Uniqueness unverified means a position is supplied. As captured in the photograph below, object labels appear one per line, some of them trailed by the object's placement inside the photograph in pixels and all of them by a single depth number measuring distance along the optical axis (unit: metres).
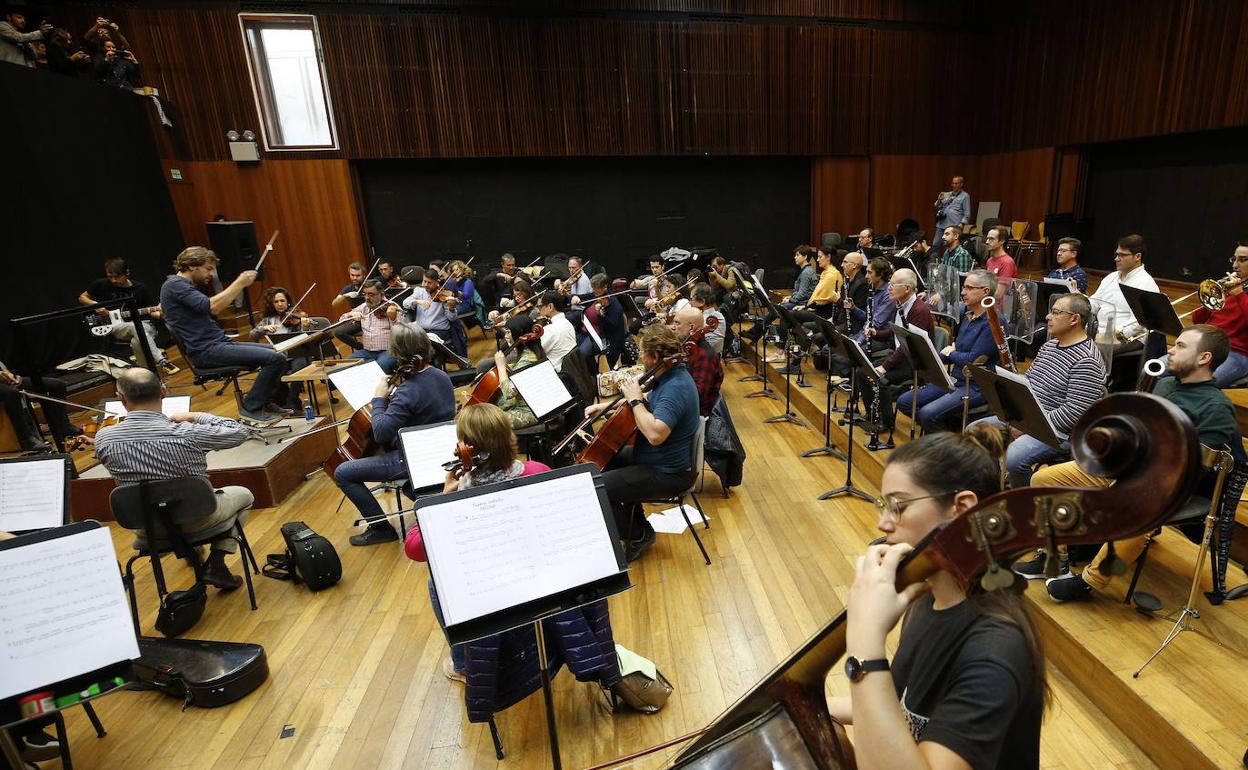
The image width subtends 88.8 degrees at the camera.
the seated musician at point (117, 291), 7.14
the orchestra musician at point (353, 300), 7.84
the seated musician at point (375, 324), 6.79
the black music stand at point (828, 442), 4.96
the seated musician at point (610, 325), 6.89
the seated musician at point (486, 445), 2.49
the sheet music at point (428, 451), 3.29
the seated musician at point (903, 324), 4.90
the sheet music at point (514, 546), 1.80
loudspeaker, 9.96
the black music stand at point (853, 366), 3.87
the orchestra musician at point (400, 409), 3.77
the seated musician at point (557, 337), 5.41
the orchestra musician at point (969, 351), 4.33
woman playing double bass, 1.04
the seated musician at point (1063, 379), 3.25
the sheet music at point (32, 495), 2.95
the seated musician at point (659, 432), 3.34
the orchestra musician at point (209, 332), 5.16
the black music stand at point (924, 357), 3.57
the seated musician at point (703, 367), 4.23
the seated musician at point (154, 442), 3.13
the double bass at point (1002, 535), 0.82
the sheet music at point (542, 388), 4.11
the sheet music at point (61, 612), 1.97
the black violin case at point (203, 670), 2.92
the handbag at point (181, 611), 3.39
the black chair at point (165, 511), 3.17
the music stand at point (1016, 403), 2.77
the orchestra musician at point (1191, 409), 2.65
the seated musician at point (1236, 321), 4.30
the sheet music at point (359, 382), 4.23
